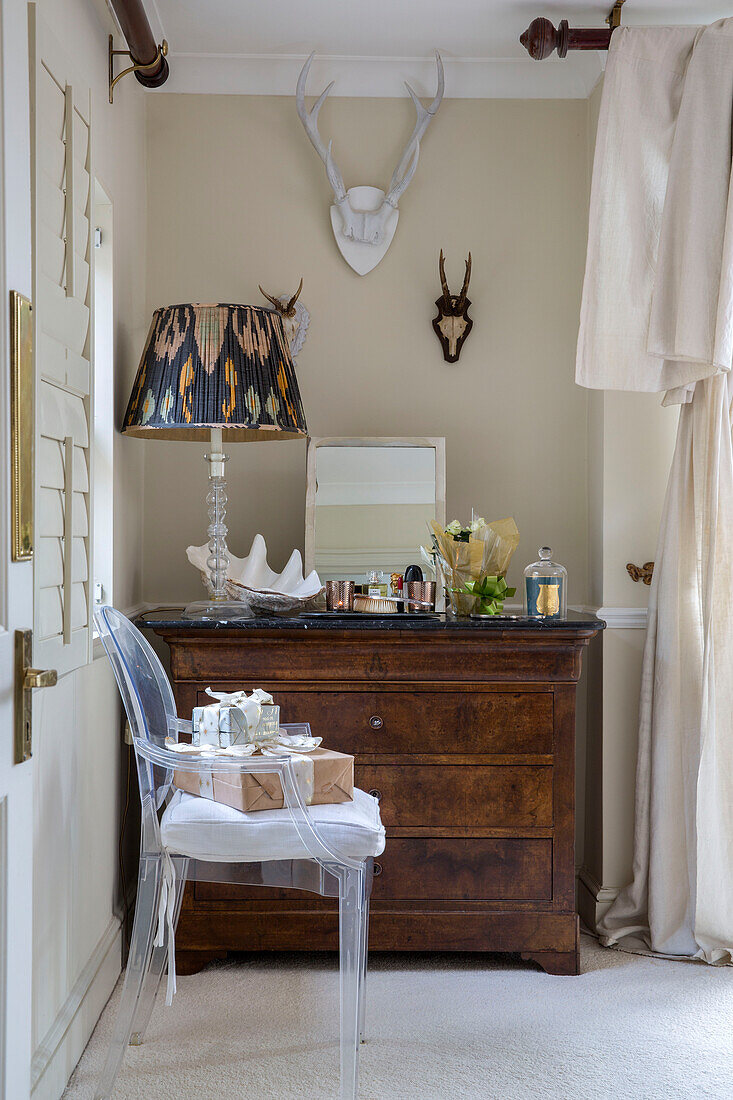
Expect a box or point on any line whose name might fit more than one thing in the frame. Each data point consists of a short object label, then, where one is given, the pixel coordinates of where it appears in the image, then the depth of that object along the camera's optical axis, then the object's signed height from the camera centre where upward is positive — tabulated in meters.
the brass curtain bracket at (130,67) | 2.42 +1.23
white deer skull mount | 2.84 +1.01
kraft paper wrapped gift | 1.89 -0.53
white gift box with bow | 1.95 -0.41
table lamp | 2.33 +0.39
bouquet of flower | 2.55 -0.08
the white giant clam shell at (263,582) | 2.54 -0.14
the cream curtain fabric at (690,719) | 2.45 -0.50
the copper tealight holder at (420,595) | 2.57 -0.18
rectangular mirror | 2.80 +0.09
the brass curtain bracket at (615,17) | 2.54 +1.42
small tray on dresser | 2.47 -0.22
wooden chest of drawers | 2.43 -0.67
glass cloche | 2.54 -0.16
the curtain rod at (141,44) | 2.23 +1.24
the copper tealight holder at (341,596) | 2.54 -0.18
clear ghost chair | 1.86 -0.64
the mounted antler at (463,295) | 2.87 +0.73
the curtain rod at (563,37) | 2.53 +1.35
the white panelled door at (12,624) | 1.22 -0.13
